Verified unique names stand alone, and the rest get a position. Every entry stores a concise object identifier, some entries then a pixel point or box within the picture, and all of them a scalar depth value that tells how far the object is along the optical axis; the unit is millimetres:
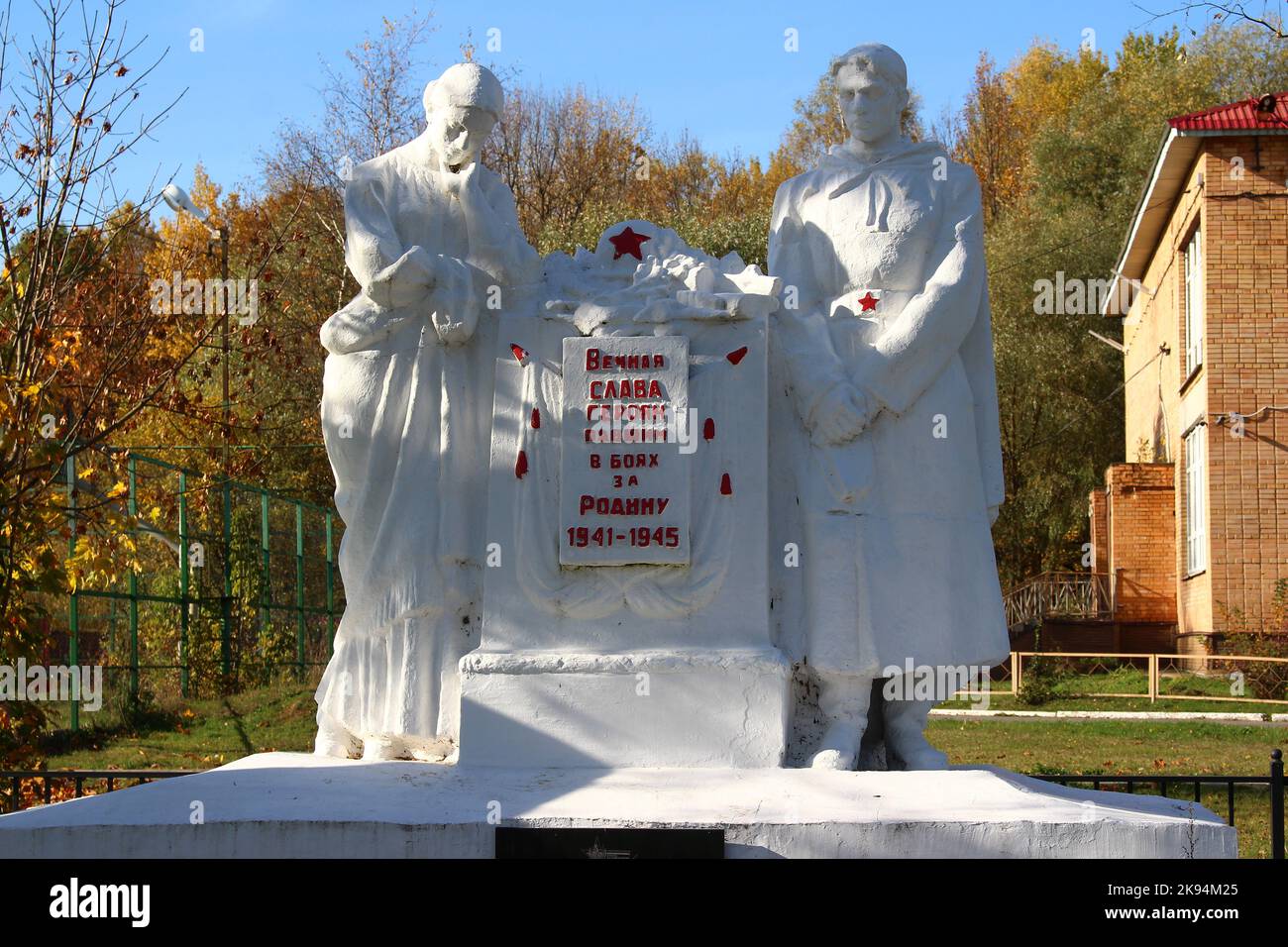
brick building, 22328
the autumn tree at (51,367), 9102
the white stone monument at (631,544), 6262
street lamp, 10914
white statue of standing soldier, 6434
